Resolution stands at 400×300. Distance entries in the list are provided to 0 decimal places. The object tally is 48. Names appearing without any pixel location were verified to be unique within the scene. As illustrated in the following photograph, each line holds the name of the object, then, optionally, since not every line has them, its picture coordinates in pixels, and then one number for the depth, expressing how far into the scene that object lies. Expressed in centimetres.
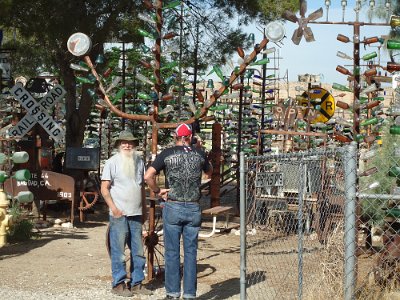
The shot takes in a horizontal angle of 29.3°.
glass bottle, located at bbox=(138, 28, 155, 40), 866
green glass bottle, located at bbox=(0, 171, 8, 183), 993
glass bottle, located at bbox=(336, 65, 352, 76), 982
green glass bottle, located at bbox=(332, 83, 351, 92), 1092
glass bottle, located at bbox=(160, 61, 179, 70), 900
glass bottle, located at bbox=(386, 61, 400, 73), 730
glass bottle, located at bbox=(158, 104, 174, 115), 880
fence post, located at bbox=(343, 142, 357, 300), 521
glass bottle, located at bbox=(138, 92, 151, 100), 886
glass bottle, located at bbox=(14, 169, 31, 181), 1053
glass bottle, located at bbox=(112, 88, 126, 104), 922
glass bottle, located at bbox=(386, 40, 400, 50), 684
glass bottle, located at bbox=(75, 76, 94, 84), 900
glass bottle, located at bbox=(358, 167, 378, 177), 883
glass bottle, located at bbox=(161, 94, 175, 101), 877
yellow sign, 1744
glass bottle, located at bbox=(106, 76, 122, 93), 898
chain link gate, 531
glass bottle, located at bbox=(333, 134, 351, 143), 972
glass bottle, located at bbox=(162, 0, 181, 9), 882
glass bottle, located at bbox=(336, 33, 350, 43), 989
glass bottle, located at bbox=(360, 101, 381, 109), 1004
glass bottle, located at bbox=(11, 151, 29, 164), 1073
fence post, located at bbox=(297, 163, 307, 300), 627
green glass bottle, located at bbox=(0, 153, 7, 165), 991
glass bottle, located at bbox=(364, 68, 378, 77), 1057
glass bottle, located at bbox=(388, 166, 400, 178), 682
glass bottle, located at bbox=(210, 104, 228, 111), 955
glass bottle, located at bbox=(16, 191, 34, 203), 1057
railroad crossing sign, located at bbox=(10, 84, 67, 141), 1319
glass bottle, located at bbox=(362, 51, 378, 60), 1122
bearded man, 785
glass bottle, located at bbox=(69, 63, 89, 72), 902
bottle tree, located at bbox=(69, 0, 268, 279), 861
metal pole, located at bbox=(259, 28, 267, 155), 1727
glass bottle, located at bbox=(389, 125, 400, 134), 665
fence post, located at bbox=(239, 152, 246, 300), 616
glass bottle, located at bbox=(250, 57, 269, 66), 906
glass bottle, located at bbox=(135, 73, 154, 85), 895
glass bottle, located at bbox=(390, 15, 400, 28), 742
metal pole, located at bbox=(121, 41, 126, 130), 1505
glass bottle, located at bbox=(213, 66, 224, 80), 898
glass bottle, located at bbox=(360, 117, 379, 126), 1130
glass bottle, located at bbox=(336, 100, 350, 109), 1008
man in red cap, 738
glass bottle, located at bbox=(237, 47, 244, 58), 876
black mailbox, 1460
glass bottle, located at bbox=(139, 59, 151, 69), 886
